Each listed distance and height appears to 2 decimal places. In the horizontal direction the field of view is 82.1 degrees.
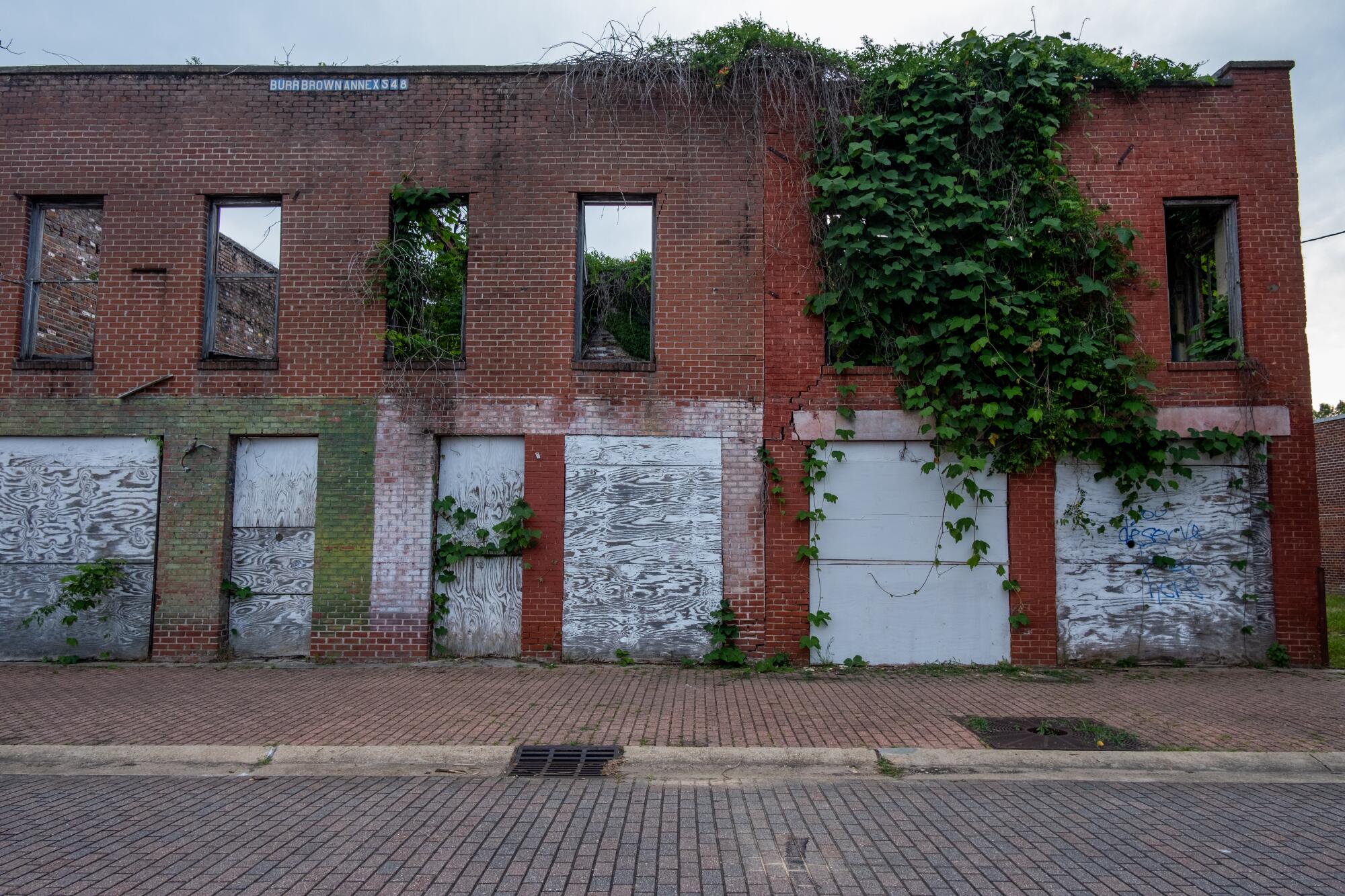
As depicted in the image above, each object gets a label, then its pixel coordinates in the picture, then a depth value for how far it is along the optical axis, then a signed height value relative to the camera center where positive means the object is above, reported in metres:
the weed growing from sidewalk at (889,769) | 5.71 -2.03
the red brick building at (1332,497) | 18.06 +0.01
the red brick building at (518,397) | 9.12 +1.17
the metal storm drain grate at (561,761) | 5.68 -2.01
